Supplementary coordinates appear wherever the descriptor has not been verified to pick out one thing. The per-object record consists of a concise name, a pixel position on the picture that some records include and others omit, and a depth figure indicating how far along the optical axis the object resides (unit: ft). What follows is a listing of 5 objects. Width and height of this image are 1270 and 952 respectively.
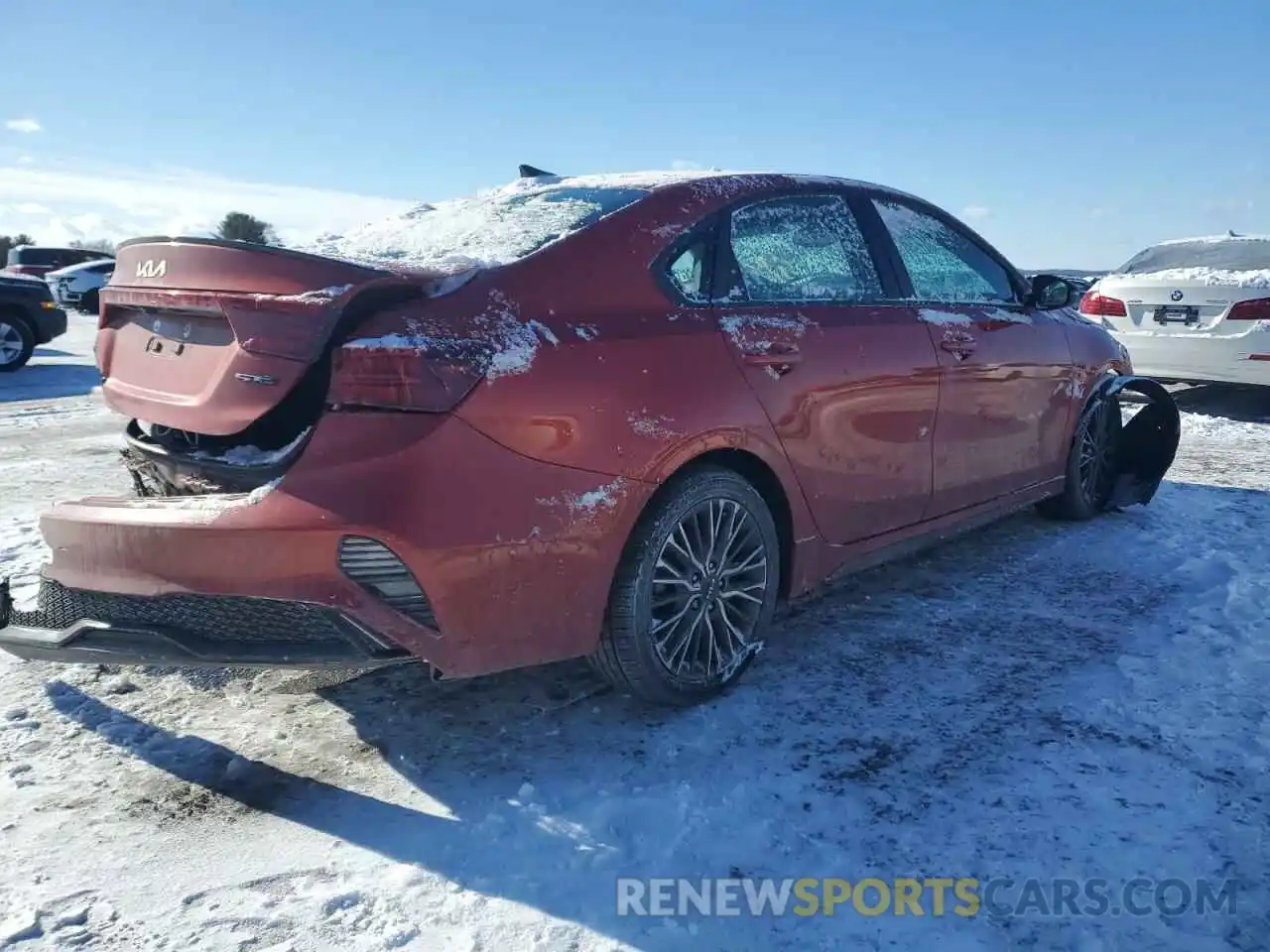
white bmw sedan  25.22
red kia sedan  7.54
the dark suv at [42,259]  79.82
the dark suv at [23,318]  37.29
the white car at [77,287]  63.82
